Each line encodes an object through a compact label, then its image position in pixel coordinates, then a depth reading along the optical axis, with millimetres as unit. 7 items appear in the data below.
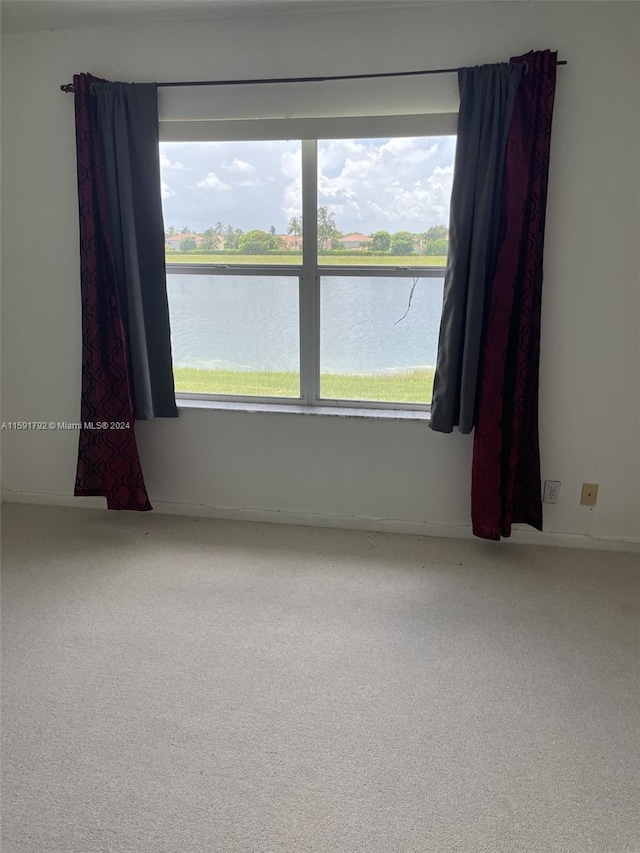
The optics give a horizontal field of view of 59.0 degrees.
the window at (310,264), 2602
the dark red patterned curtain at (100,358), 2586
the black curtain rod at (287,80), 2373
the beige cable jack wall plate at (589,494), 2652
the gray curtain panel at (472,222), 2270
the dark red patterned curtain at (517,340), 2264
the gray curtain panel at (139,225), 2537
